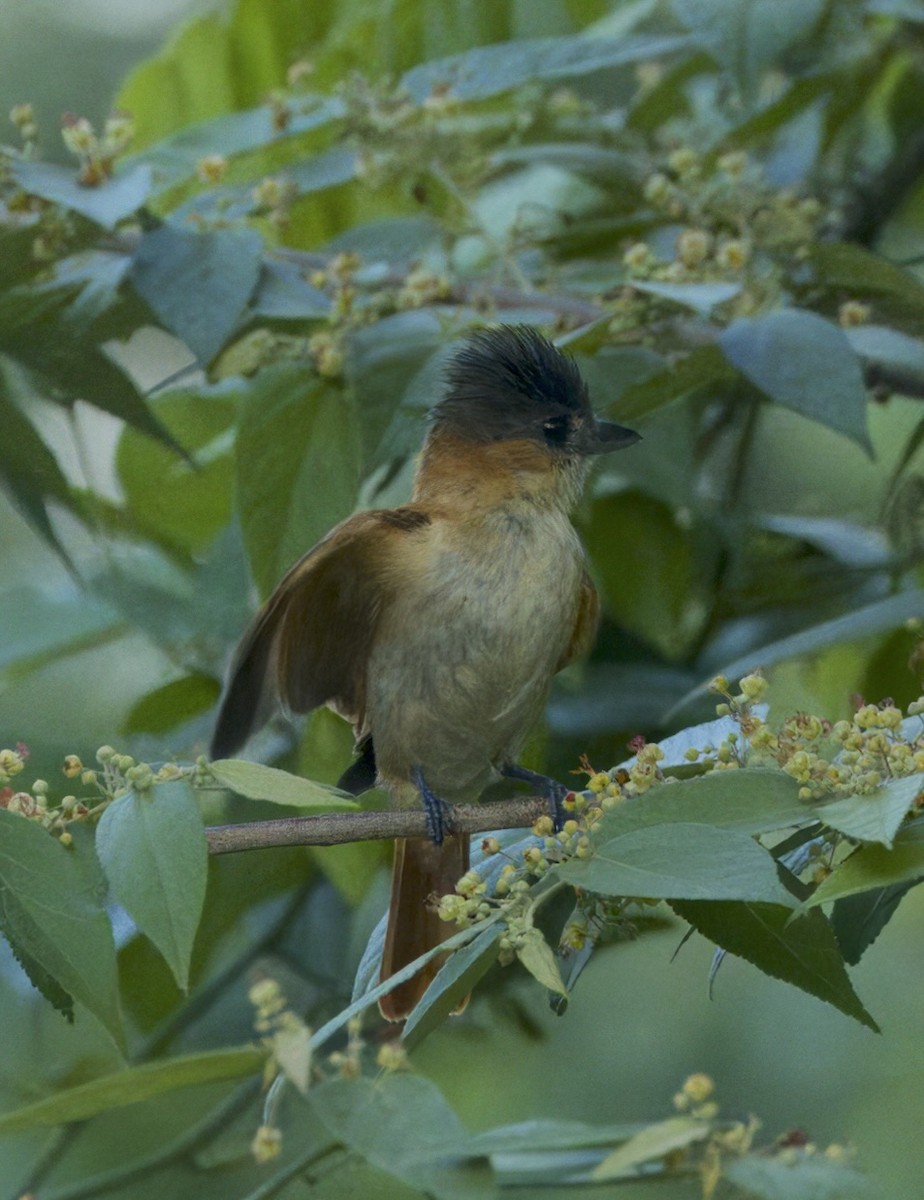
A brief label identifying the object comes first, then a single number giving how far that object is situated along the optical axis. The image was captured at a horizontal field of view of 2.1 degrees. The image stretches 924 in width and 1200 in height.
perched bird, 4.68
